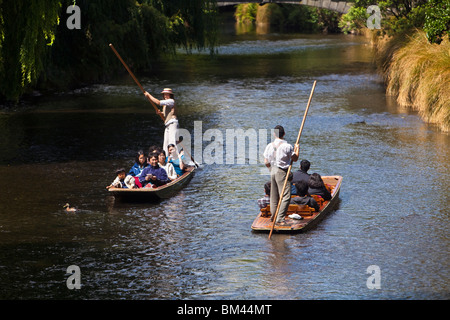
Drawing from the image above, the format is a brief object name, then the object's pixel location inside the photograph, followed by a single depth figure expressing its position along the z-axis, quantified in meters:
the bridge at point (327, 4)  49.54
